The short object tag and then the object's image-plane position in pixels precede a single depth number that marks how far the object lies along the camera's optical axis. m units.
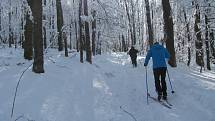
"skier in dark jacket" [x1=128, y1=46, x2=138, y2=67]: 25.56
